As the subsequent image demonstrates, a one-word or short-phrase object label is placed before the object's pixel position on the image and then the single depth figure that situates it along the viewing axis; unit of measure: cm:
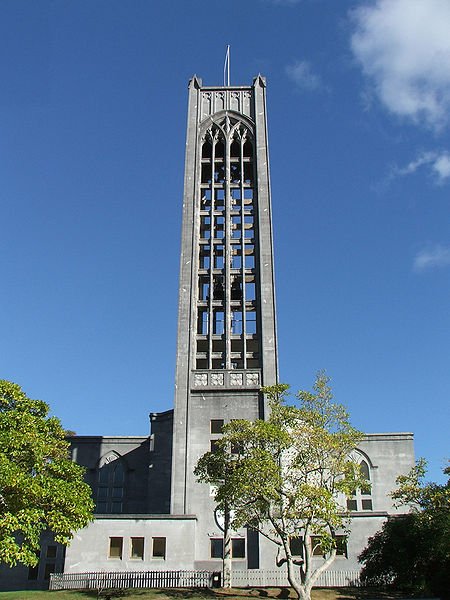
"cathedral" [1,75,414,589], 4028
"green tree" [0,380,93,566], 2773
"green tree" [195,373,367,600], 3175
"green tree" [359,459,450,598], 3297
